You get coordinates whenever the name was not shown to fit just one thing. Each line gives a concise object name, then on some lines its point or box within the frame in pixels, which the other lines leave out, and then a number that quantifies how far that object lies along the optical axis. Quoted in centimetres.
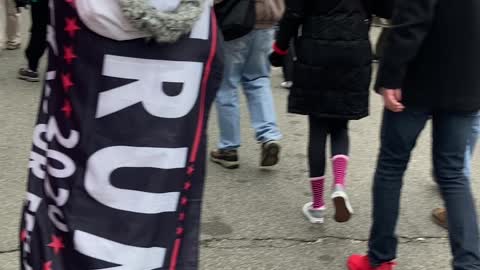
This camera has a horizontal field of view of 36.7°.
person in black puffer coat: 338
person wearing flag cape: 184
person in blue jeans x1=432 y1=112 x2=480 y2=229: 292
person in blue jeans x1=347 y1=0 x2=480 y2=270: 263
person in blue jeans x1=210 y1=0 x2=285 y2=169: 423
